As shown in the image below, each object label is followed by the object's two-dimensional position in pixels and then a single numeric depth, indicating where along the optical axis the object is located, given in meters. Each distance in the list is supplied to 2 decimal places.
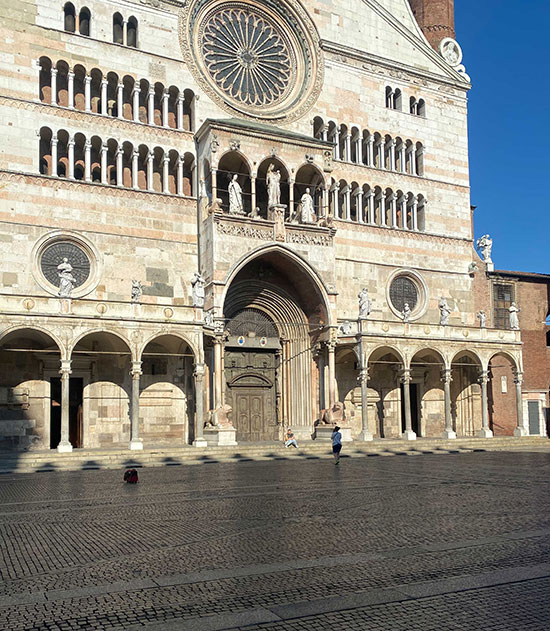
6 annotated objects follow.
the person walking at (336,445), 24.48
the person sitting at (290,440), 30.84
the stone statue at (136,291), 29.83
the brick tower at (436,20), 45.59
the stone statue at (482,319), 39.72
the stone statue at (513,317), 40.47
